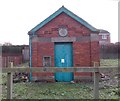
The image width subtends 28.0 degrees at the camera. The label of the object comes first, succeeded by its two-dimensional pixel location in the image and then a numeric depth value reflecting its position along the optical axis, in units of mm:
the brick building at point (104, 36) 51344
